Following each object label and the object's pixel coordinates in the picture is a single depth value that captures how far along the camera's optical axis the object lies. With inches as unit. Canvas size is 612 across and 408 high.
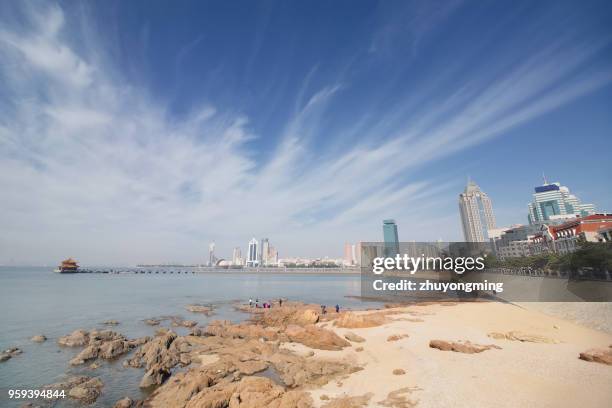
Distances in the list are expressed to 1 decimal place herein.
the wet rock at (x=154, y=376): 653.5
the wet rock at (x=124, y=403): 550.3
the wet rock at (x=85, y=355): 799.7
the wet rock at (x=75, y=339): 967.6
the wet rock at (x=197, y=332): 1107.7
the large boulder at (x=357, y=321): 1131.9
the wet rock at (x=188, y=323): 1318.9
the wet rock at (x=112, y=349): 838.5
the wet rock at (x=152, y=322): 1339.8
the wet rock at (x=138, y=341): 959.0
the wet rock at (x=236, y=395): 489.7
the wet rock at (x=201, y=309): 1716.8
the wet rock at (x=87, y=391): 591.0
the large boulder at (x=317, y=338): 884.0
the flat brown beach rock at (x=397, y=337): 915.5
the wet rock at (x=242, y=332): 1045.2
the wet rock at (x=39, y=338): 1014.4
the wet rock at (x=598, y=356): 586.6
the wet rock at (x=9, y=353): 840.1
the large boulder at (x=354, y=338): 928.9
